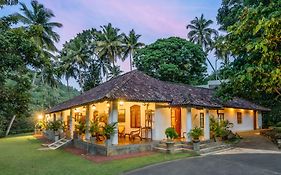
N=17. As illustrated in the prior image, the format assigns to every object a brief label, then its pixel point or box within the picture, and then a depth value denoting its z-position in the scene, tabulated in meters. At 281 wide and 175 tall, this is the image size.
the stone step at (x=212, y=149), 11.19
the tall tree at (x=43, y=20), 24.89
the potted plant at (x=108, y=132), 10.65
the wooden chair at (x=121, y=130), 14.53
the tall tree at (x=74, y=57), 30.48
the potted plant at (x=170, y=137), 11.01
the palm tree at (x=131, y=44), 31.44
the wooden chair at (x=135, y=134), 13.31
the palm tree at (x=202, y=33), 35.43
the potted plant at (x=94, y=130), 11.94
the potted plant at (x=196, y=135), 11.15
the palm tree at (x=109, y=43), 29.57
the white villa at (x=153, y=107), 11.69
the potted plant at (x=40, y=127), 22.05
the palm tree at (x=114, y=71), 32.71
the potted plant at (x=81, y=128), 13.98
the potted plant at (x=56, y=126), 17.73
